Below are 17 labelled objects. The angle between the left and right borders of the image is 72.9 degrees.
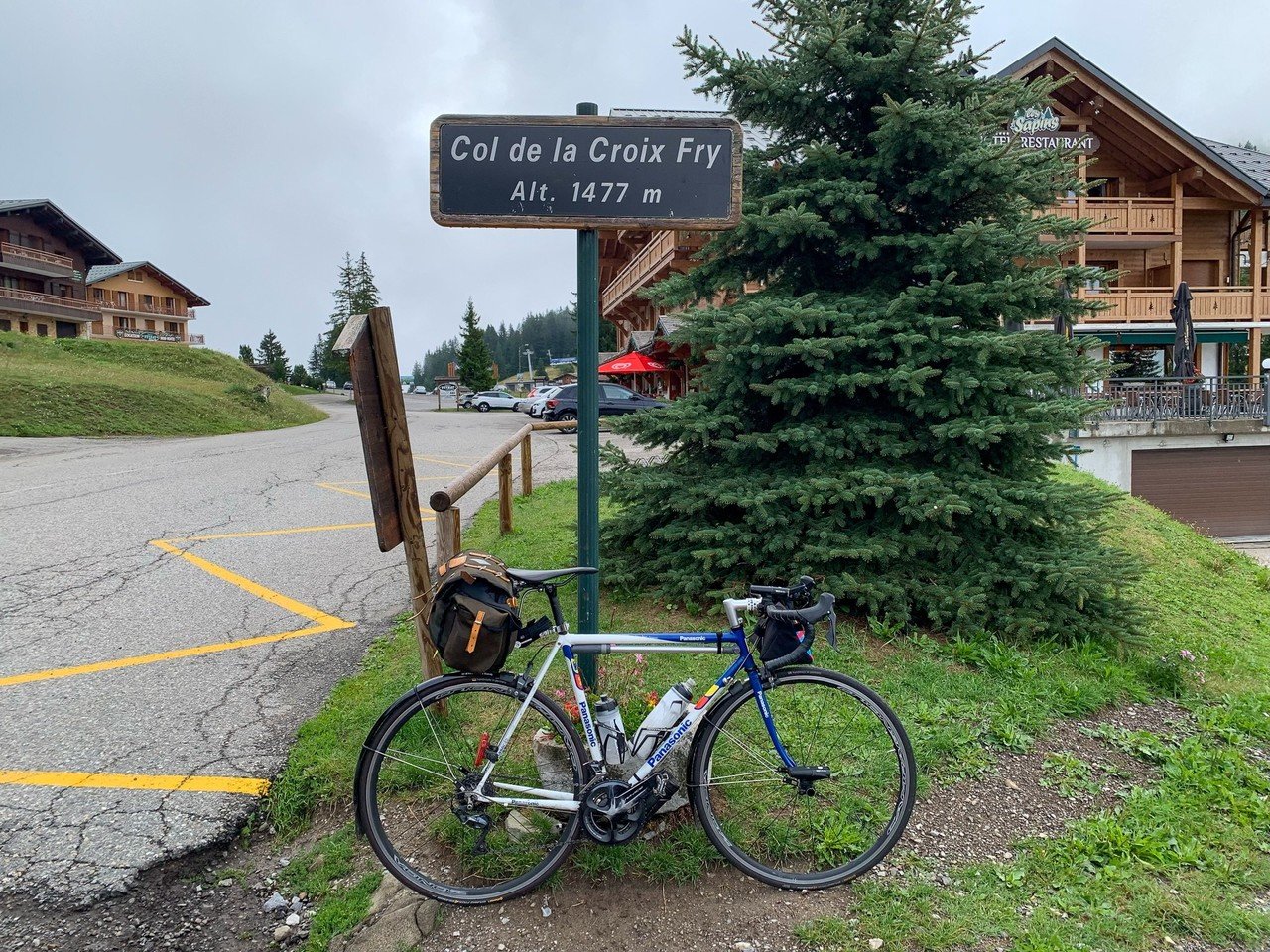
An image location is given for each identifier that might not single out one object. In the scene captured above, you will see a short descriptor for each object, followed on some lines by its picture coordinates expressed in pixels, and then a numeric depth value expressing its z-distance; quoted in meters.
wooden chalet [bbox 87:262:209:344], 65.12
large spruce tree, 4.77
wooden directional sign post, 3.50
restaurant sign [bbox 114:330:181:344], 62.81
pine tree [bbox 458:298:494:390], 74.88
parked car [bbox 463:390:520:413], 48.53
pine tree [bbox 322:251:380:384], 83.81
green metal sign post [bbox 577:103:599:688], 3.62
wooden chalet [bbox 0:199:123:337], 52.38
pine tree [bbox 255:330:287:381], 90.97
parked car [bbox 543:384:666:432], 23.18
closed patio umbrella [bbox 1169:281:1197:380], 21.58
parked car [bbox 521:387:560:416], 27.89
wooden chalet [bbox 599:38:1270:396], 25.61
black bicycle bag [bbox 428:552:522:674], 2.83
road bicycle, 2.93
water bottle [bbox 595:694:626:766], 2.97
